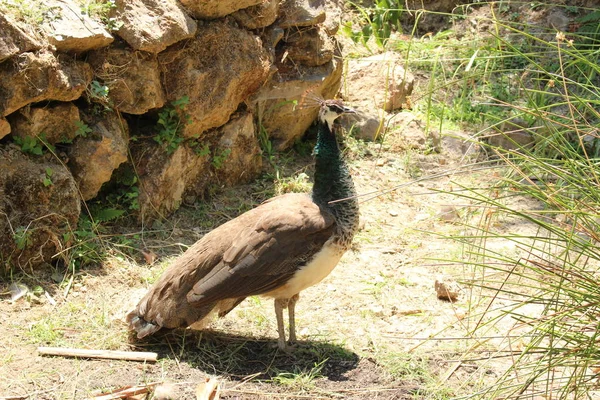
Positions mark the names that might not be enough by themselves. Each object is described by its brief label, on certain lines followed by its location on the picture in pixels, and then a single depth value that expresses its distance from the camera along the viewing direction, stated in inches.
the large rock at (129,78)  188.7
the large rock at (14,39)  166.7
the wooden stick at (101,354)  151.6
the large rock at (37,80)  169.8
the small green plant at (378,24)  284.5
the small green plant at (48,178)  176.7
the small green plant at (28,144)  179.2
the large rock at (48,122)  178.2
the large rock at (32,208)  174.6
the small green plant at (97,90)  186.7
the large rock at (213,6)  202.1
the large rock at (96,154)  187.5
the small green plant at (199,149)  213.0
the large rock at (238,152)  219.6
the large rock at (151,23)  189.6
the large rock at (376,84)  266.5
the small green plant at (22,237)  173.5
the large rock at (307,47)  236.1
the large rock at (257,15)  215.6
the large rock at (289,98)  233.9
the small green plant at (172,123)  203.3
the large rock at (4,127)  172.1
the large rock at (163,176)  202.5
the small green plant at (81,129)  186.2
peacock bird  155.3
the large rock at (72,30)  177.5
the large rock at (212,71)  203.8
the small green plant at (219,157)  217.9
